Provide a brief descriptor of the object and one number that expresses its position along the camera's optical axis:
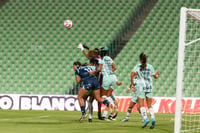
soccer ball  26.35
